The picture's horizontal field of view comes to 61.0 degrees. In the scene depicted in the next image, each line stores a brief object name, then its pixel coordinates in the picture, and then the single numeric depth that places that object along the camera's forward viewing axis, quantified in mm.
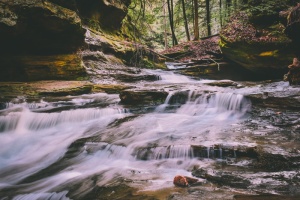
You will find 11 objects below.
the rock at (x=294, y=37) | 8180
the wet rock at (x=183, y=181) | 4127
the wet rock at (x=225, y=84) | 10930
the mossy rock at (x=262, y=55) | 11031
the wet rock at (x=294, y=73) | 8898
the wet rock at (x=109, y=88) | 11234
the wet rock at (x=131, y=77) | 13360
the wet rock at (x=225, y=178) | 3967
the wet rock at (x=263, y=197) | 3379
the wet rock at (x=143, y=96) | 9664
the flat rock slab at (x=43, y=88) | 10047
